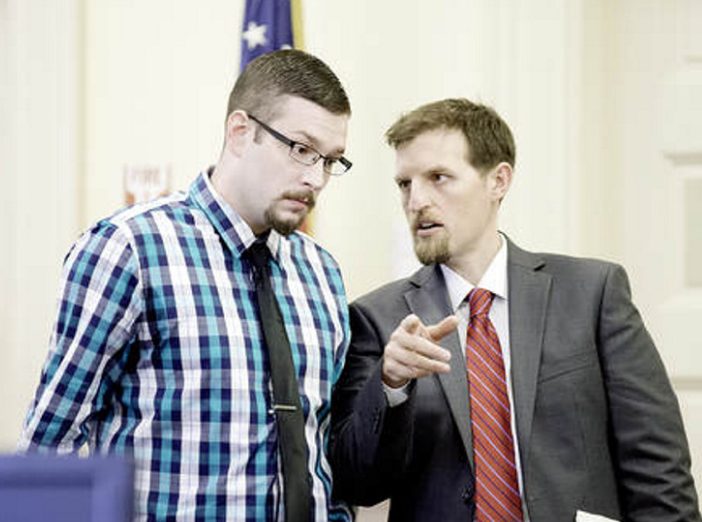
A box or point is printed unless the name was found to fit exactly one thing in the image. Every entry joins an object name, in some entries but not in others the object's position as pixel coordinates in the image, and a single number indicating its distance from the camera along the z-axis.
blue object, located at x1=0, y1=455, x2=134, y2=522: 1.78
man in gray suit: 3.50
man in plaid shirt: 3.30
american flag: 4.44
